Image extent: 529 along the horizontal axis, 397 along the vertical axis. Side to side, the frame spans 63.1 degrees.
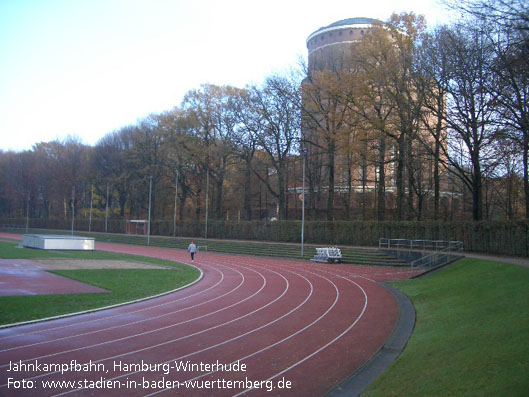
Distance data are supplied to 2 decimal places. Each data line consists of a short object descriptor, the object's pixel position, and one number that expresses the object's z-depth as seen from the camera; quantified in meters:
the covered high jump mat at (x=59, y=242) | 38.34
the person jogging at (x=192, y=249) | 32.23
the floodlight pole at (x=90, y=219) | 73.00
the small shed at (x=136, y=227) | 63.28
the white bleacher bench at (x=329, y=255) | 31.42
